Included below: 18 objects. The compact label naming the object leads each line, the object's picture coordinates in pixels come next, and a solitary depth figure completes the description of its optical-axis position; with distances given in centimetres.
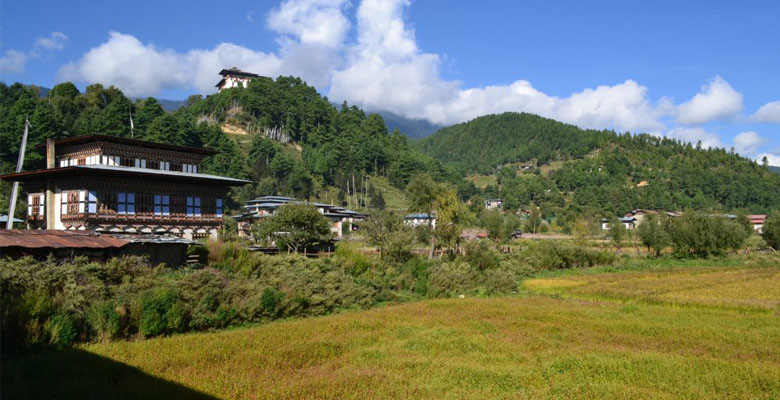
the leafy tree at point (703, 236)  6688
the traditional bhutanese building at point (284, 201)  7762
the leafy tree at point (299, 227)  4622
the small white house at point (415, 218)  10458
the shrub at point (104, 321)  2236
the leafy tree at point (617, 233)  7958
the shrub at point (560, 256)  5631
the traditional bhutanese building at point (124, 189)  3947
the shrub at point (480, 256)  5062
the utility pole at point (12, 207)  3956
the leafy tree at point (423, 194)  5588
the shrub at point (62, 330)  2073
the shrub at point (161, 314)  2367
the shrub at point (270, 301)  2823
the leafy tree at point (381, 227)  5128
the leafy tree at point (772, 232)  7556
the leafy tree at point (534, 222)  11633
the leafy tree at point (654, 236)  6956
